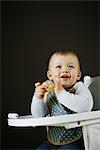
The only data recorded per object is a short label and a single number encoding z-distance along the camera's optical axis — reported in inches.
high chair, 58.8
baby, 61.9
